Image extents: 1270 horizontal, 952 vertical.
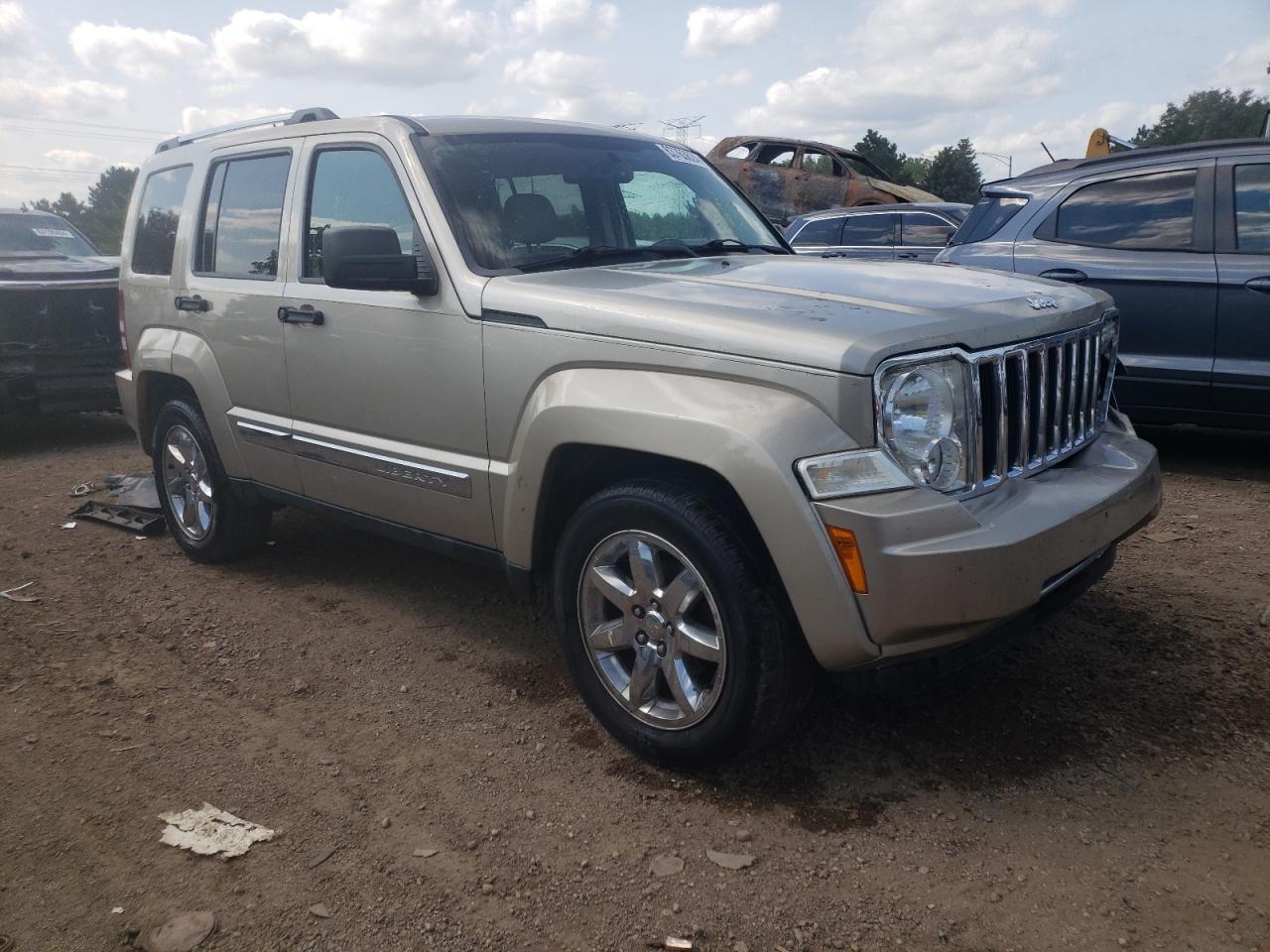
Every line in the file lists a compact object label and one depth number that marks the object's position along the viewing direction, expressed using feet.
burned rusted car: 50.57
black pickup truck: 25.67
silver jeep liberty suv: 8.20
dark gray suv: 18.07
